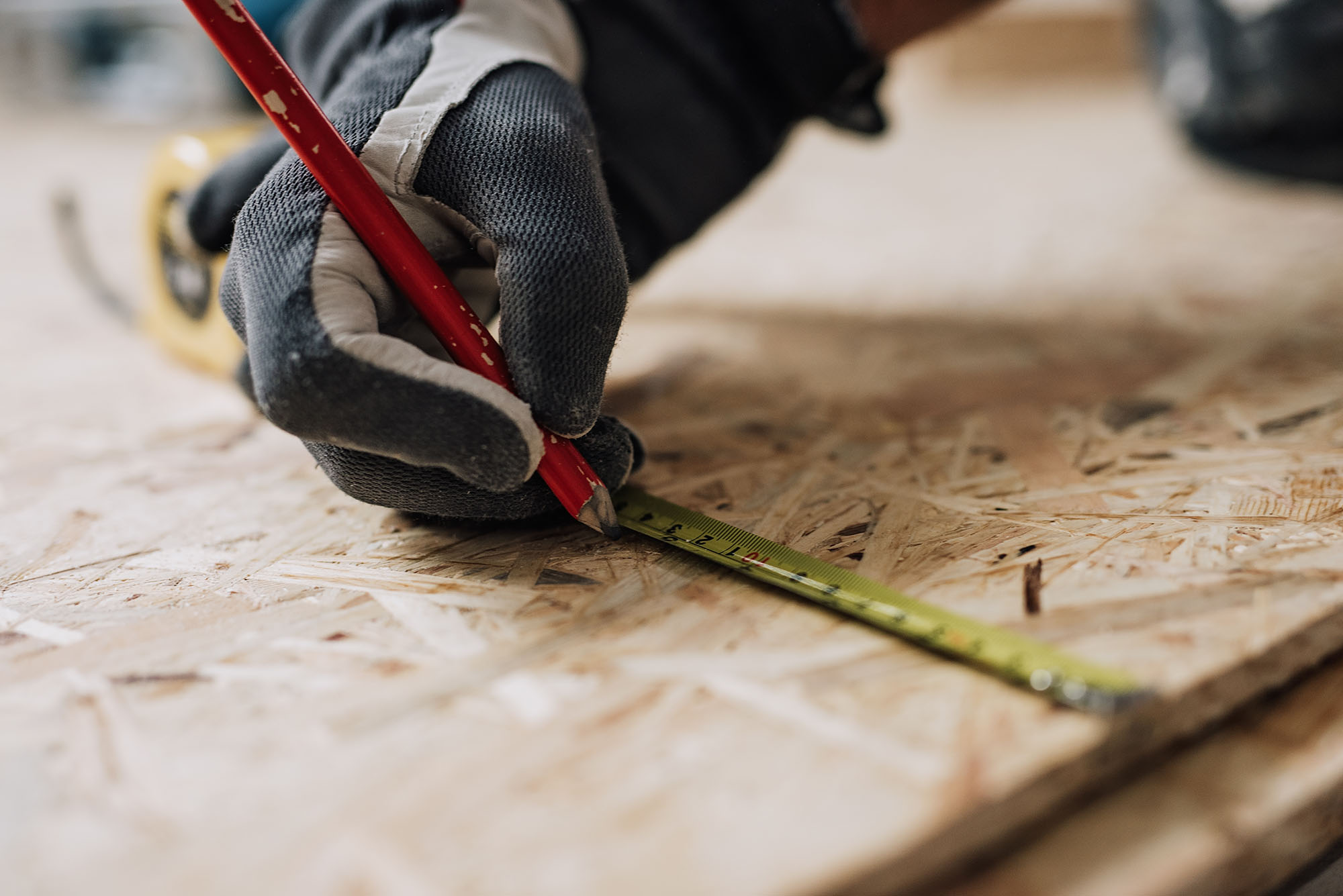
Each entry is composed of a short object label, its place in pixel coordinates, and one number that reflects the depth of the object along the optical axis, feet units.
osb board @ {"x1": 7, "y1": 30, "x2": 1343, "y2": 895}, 1.72
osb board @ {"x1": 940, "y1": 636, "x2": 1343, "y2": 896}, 1.74
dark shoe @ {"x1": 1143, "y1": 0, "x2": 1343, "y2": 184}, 3.55
